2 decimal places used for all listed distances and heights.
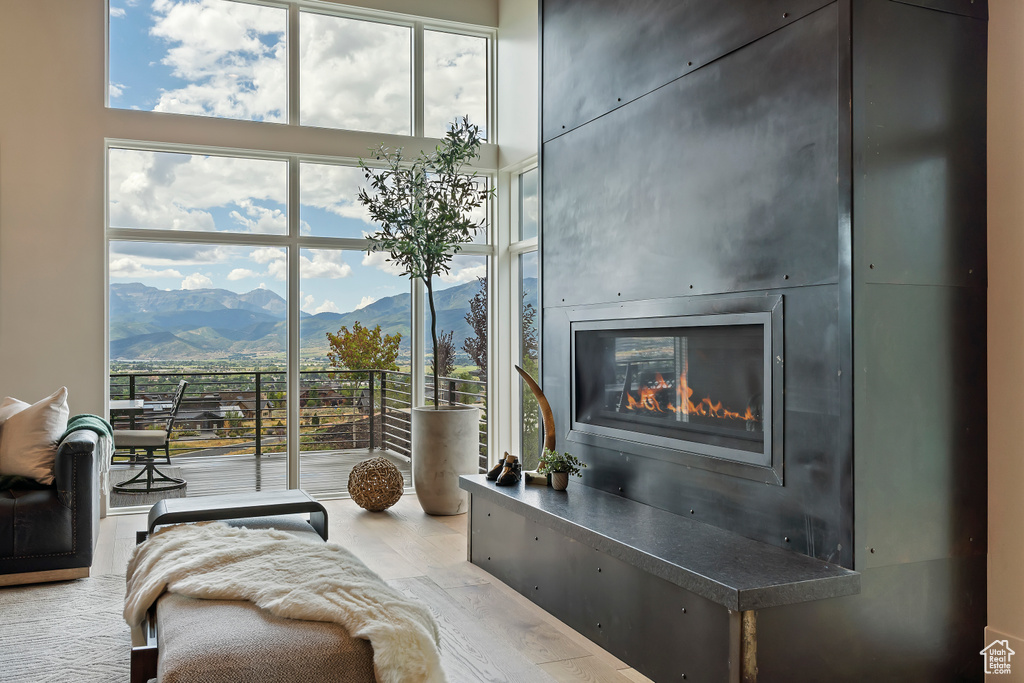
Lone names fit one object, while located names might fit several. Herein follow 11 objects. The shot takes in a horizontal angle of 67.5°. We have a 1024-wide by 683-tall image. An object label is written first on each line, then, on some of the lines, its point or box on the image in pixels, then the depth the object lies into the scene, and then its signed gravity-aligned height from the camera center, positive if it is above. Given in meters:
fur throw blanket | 1.96 -0.70
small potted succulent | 3.61 -0.59
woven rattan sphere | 5.15 -0.96
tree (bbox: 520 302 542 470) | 5.57 -0.43
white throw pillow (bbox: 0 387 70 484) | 3.77 -0.50
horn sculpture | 3.90 -0.38
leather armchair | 3.56 -0.86
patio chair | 5.07 -0.81
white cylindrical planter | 5.13 -0.76
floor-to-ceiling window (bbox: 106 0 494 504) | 5.24 +0.75
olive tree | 5.18 +0.93
